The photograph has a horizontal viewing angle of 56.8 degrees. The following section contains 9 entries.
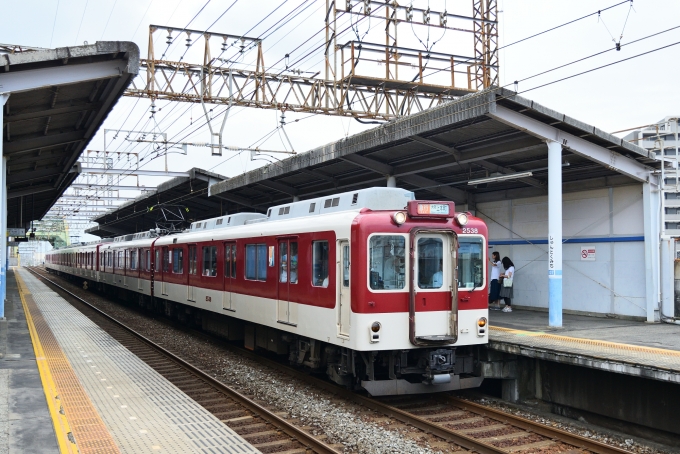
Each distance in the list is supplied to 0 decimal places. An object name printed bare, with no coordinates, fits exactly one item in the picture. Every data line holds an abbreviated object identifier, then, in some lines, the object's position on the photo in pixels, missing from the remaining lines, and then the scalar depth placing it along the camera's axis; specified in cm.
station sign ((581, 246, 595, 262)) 1314
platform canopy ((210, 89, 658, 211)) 1120
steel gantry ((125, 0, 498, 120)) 1644
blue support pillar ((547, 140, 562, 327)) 1153
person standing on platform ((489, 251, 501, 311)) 1474
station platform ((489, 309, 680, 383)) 768
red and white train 834
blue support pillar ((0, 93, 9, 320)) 1105
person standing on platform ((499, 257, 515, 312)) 1420
